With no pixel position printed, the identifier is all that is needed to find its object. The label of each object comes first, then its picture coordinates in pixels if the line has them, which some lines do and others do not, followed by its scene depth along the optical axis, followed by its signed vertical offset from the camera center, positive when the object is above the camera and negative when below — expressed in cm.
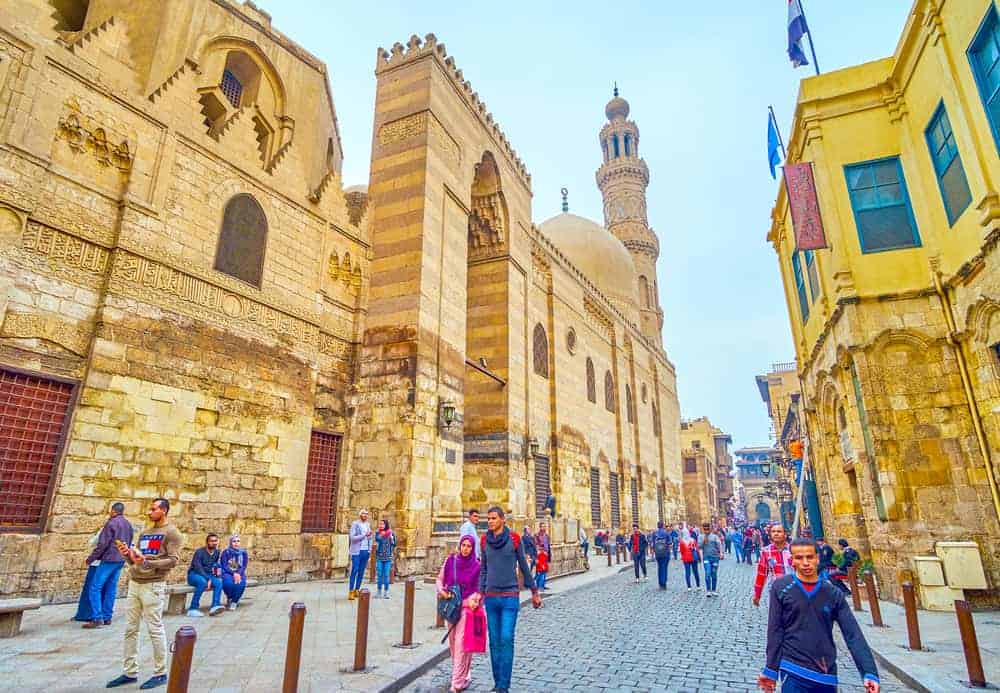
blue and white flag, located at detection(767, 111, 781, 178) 1349 +880
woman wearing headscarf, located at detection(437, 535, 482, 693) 433 -59
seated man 679 -76
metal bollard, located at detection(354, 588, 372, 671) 458 -102
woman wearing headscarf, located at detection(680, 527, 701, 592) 1179 -84
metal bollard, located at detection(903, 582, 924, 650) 555 -104
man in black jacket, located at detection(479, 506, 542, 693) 420 -58
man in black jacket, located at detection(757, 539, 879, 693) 264 -58
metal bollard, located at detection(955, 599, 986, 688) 425 -102
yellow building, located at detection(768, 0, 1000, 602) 794 +371
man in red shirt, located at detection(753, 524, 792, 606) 646 -47
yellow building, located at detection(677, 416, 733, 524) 4097 +342
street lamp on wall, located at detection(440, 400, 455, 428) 1148 +199
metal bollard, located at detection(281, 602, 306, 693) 364 -90
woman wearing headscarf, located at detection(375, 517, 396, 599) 880 -62
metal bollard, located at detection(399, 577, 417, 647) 550 -101
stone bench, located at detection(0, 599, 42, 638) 511 -94
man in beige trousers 400 -59
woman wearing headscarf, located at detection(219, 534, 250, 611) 708 -75
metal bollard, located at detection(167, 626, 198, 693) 264 -70
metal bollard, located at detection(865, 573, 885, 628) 694 -112
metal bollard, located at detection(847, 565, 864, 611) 810 -112
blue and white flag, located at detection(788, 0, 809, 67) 1212 +1024
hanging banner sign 1054 +569
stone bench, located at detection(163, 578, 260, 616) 663 -104
